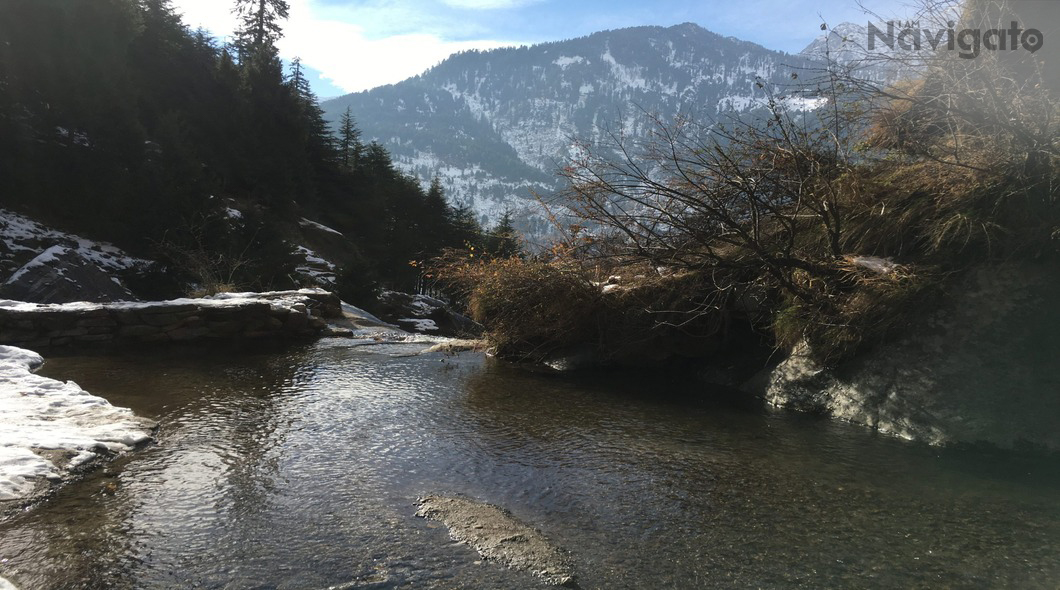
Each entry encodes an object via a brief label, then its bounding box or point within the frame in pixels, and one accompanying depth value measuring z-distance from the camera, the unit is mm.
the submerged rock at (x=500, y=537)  2768
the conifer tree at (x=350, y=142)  49147
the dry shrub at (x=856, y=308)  5566
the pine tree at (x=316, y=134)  39031
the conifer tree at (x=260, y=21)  38875
